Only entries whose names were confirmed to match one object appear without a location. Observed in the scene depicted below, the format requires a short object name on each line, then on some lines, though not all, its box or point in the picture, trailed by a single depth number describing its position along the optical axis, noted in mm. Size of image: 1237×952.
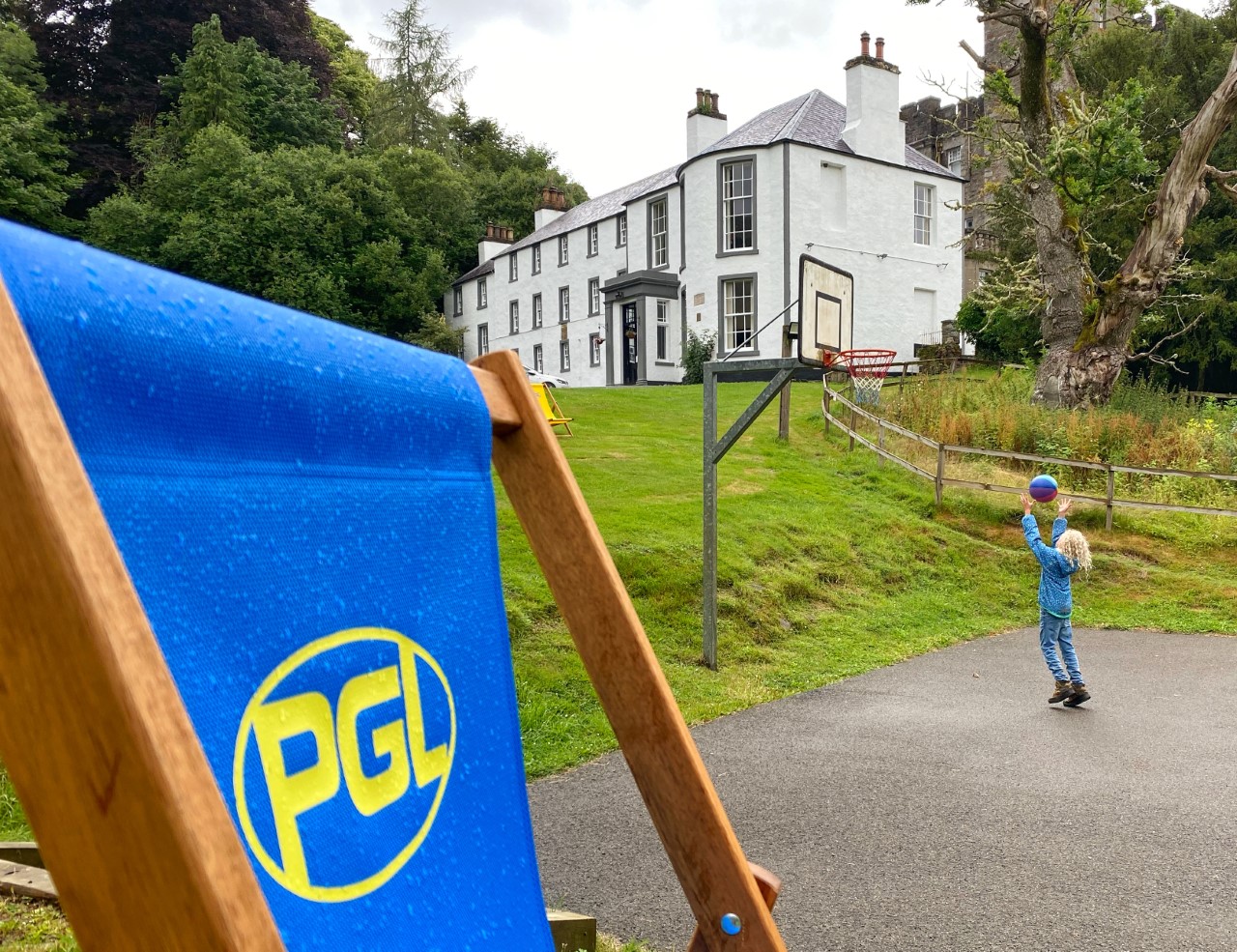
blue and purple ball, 6734
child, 7195
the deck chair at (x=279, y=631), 772
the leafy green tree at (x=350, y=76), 52344
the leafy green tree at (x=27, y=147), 28422
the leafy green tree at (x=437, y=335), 39125
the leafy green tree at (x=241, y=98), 37594
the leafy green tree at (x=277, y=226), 32938
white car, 28112
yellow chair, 15820
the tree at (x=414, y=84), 50875
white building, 29562
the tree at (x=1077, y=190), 16375
